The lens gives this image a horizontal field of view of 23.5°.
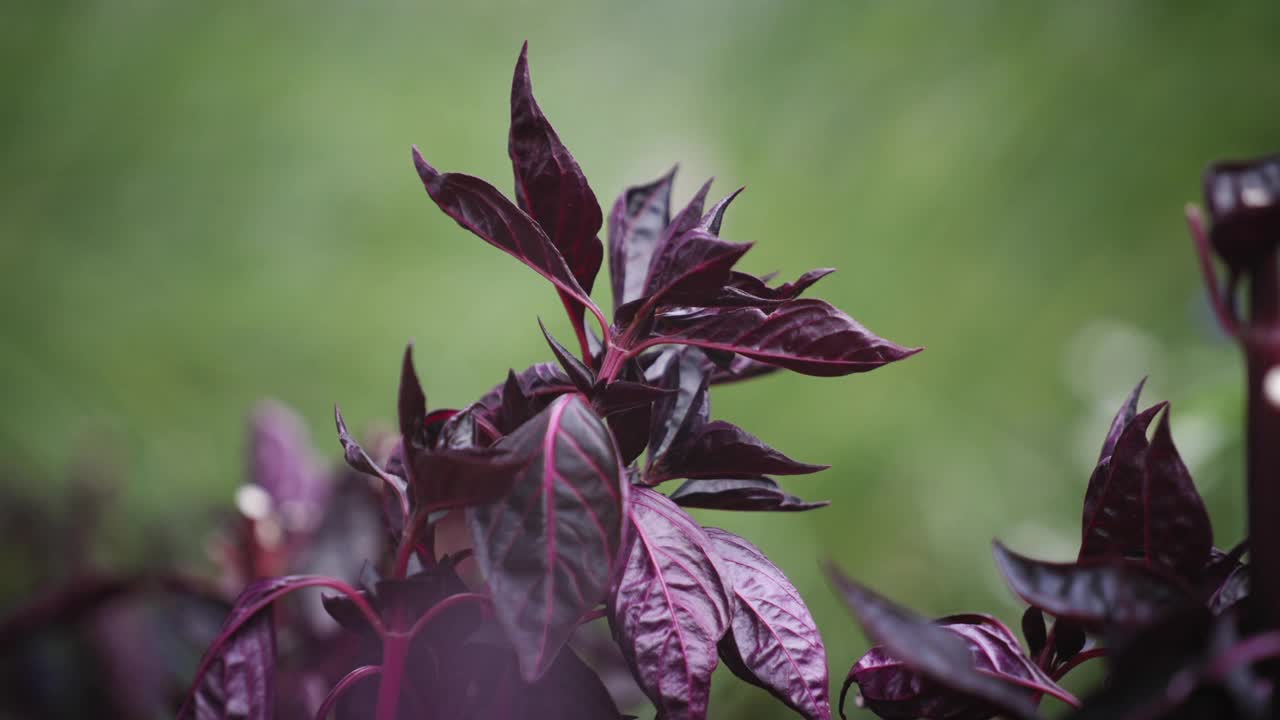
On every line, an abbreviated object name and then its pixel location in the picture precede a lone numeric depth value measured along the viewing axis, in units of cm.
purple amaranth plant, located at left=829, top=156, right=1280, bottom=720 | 63
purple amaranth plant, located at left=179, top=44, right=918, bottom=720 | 67
